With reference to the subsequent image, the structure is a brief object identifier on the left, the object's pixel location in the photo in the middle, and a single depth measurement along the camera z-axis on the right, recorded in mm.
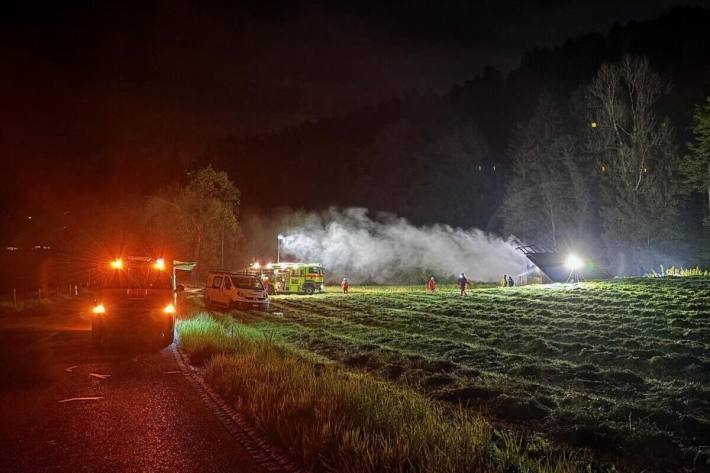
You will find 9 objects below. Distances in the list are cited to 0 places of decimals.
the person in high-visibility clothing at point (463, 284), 38250
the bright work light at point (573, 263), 47319
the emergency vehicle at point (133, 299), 17250
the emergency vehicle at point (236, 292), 31691
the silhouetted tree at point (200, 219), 69062
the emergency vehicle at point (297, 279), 49438
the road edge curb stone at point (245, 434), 6943
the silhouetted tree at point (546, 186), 64688
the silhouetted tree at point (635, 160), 52656
